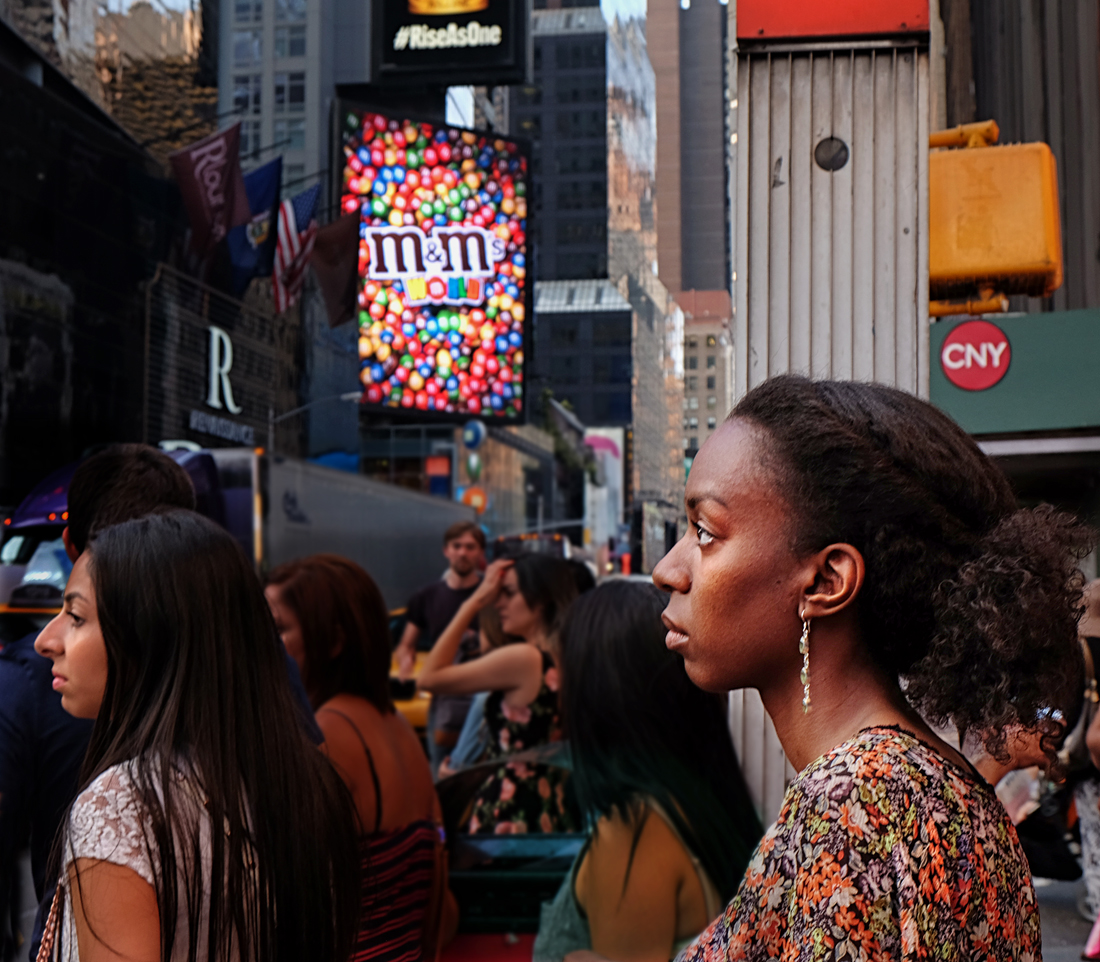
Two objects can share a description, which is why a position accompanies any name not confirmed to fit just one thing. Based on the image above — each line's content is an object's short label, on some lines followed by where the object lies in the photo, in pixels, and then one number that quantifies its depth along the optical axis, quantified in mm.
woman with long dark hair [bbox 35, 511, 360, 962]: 1603
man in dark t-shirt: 7801
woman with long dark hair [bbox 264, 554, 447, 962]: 2791
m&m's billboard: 19578
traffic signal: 3211
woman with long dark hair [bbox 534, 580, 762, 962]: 2371
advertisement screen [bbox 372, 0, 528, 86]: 17312
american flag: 19469
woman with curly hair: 1052
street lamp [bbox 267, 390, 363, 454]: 24516
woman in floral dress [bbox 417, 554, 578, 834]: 4094
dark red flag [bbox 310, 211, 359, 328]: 18875
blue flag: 18766
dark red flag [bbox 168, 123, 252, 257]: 16938
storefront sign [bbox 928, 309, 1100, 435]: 4715
